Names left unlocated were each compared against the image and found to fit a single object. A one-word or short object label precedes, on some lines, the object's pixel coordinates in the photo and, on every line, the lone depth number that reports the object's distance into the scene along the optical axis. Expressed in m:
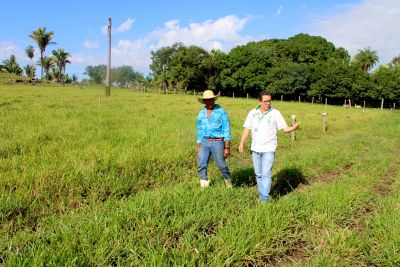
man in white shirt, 5.45
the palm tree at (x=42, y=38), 61.12
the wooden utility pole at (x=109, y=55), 33.03
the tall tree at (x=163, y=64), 72.19
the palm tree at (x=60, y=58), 74.00
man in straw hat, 5.88
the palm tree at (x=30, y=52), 72.31
